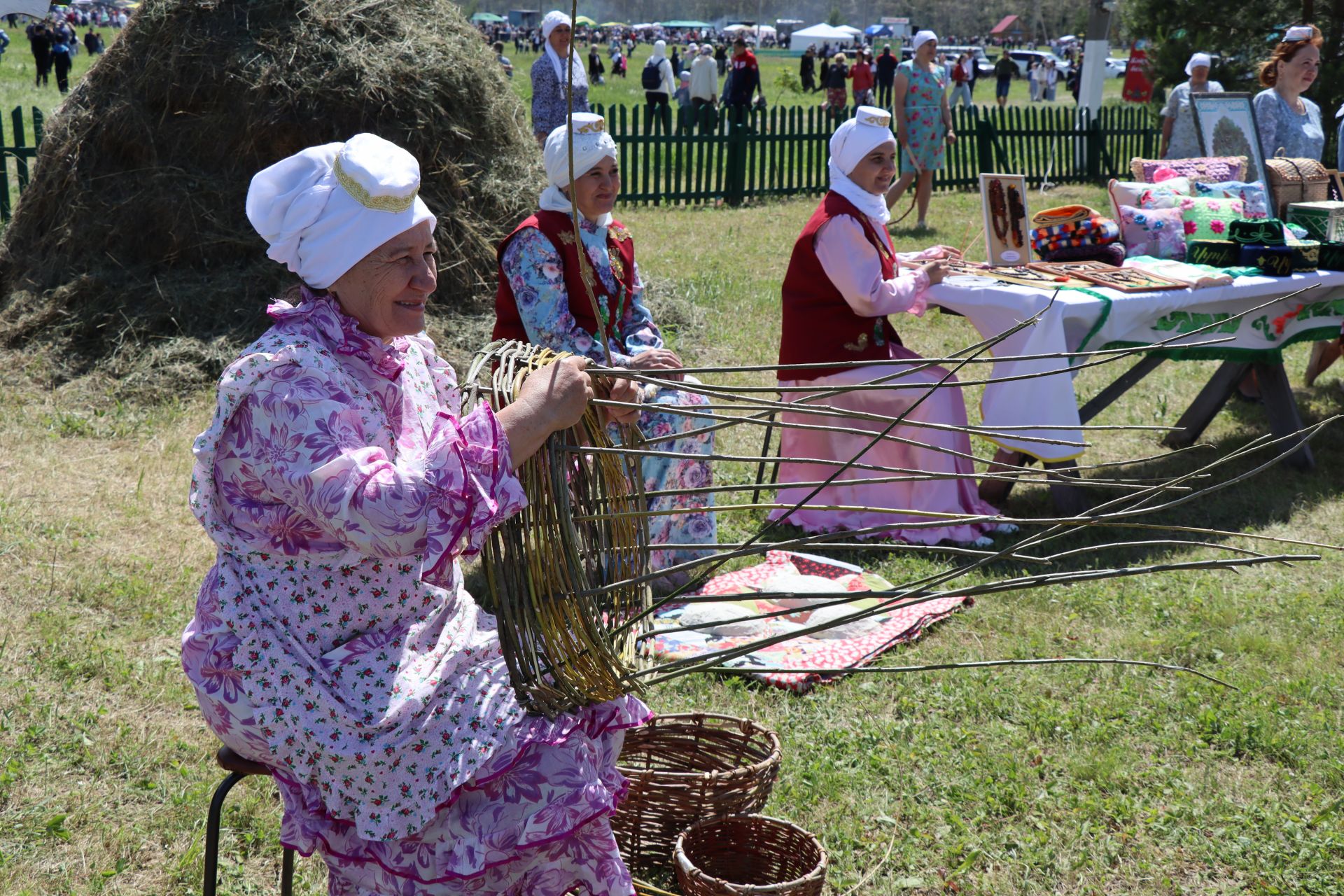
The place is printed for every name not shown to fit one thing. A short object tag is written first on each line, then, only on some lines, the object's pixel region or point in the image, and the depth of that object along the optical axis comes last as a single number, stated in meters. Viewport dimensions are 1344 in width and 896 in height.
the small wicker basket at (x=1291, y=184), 5.93
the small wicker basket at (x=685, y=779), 2.60
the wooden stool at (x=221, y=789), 1.94
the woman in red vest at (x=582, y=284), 3.78
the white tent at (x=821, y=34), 56.16
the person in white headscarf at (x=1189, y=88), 9.38
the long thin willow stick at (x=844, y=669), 1.62
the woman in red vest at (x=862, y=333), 4.45
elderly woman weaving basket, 1.79
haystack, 6.27
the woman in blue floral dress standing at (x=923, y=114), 10.57
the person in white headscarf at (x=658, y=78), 17.58
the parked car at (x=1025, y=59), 42.34
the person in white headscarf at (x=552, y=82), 8.39
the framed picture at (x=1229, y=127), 6.08
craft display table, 4.48
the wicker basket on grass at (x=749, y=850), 2.53
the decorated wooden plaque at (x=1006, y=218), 5.10
